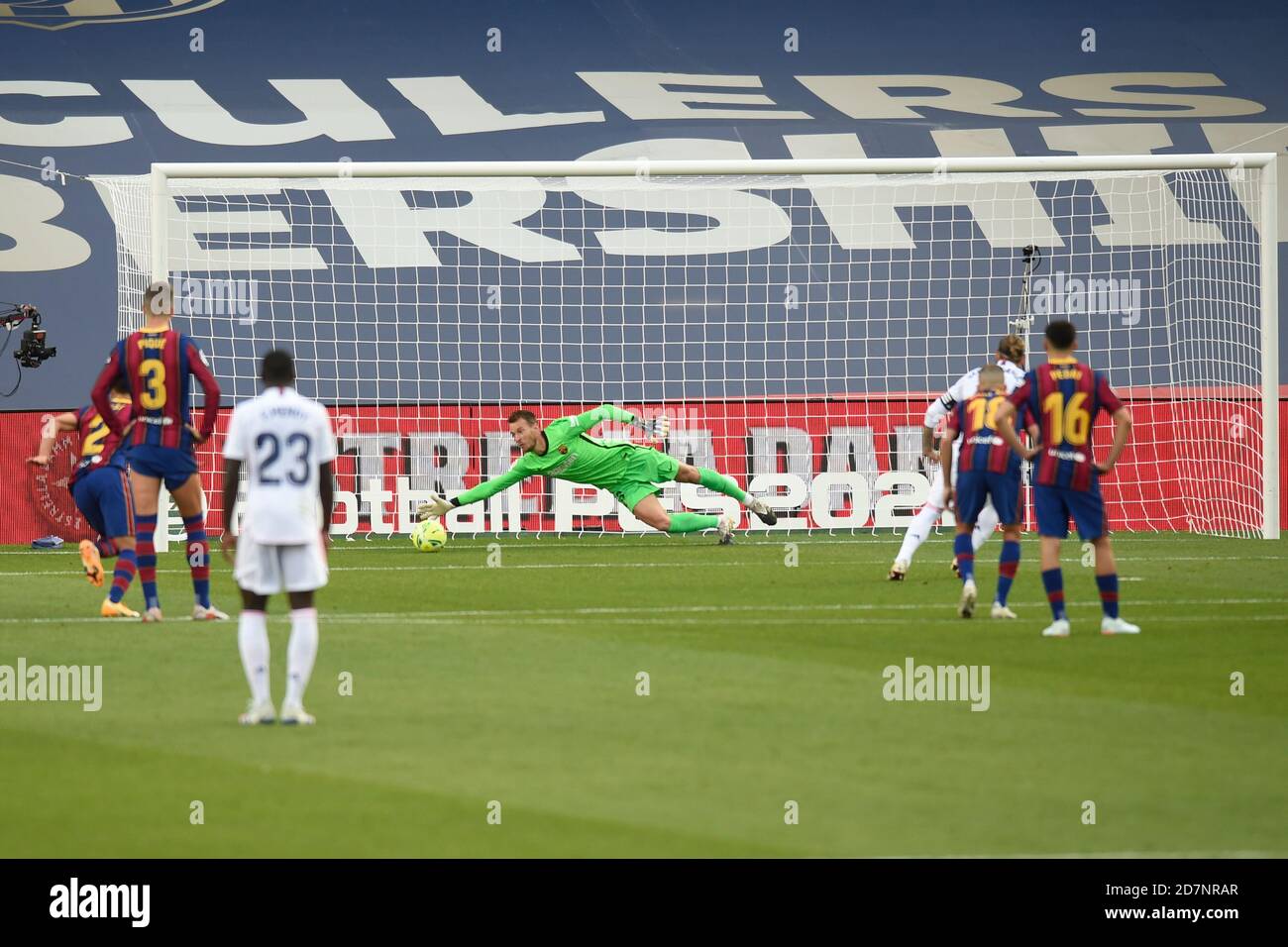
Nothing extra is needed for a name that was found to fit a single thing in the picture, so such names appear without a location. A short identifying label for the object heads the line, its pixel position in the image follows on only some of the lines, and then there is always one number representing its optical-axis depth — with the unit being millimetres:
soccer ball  19859
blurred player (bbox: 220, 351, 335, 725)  8219
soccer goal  23344
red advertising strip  23172
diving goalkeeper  19297
